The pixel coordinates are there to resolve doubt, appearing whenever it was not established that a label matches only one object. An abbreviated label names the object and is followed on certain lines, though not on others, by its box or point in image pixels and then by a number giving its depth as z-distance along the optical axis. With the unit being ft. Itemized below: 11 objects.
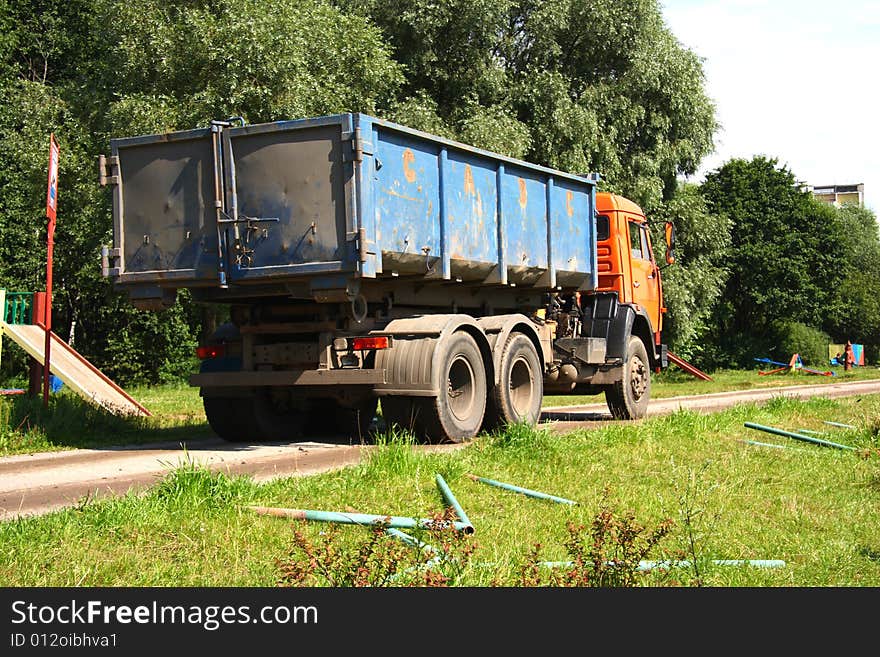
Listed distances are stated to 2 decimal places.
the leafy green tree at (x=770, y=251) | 168.66
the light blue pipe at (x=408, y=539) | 17.08
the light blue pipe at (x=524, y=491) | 24.37
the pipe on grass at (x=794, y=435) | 37.13
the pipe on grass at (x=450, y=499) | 21.29
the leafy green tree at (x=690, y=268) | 108.99
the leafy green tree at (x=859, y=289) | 177.06
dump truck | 34.91
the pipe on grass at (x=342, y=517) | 20.00
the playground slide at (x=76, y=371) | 51.69
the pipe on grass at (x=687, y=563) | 17.31
